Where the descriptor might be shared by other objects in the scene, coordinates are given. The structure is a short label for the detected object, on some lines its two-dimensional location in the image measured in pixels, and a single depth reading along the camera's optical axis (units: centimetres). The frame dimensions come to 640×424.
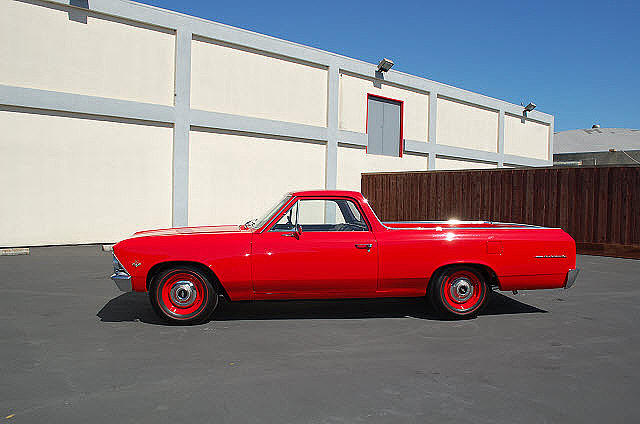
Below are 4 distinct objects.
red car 561
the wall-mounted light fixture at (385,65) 2028
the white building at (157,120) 1286
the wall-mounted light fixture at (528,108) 2940
